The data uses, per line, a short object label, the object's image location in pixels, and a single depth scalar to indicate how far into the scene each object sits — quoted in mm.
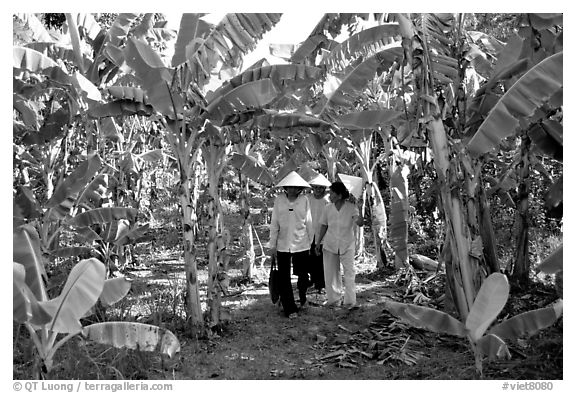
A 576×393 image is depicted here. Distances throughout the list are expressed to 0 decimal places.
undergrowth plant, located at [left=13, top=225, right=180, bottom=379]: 3449
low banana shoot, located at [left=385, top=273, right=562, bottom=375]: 3793
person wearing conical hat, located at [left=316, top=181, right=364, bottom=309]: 6766
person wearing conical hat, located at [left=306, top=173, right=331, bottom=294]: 7324
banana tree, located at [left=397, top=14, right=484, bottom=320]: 5191
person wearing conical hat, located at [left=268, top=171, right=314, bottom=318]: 6598
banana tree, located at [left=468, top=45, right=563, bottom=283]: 4289
